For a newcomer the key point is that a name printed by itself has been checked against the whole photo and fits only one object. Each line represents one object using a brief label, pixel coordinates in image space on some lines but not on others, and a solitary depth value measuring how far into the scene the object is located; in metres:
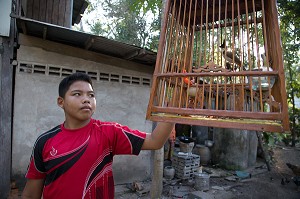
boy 1.51
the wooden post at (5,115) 4.23
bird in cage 2.15
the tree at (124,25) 12.25
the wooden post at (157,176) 4.47
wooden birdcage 1.11
